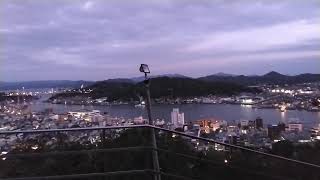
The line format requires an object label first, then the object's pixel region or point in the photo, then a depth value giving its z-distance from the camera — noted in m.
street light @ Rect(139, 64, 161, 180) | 1.96
